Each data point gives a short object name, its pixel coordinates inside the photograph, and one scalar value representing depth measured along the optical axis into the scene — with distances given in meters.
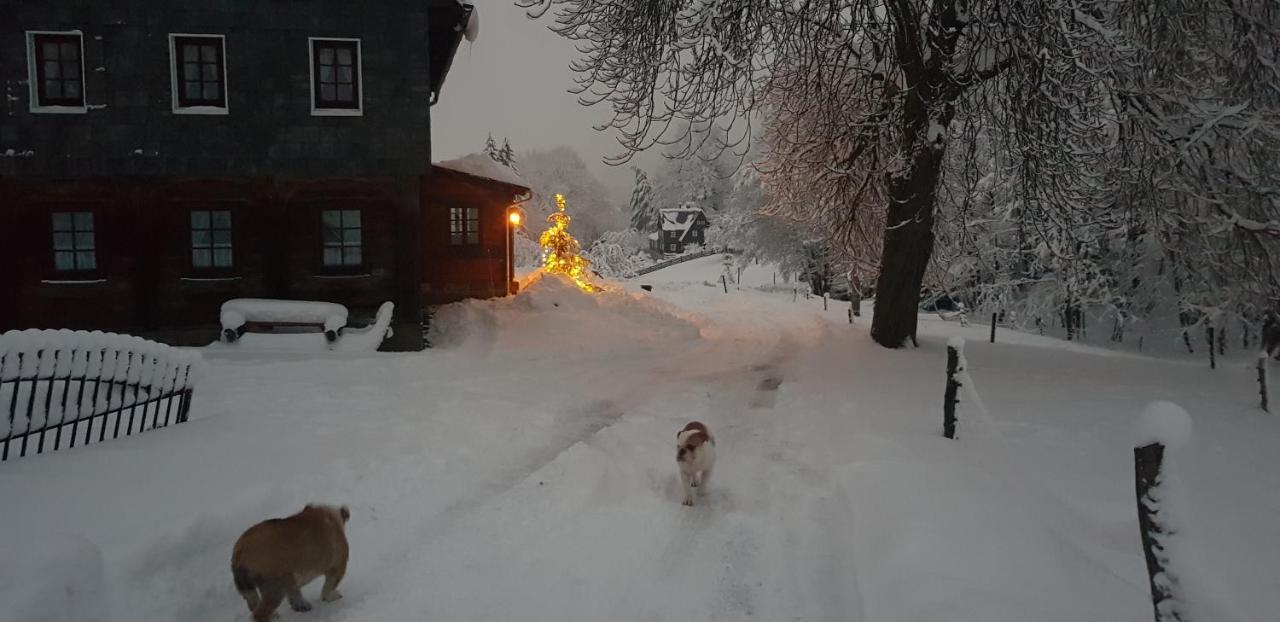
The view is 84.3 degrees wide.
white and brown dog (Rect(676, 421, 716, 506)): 6.32
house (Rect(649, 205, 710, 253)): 86.62
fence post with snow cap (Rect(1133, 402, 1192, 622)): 3.21
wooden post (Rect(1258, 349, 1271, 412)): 10.70
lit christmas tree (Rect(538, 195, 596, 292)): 32.94
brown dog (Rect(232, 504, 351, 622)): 4.05
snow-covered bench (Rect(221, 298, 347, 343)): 14.90
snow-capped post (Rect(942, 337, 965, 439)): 7.92
